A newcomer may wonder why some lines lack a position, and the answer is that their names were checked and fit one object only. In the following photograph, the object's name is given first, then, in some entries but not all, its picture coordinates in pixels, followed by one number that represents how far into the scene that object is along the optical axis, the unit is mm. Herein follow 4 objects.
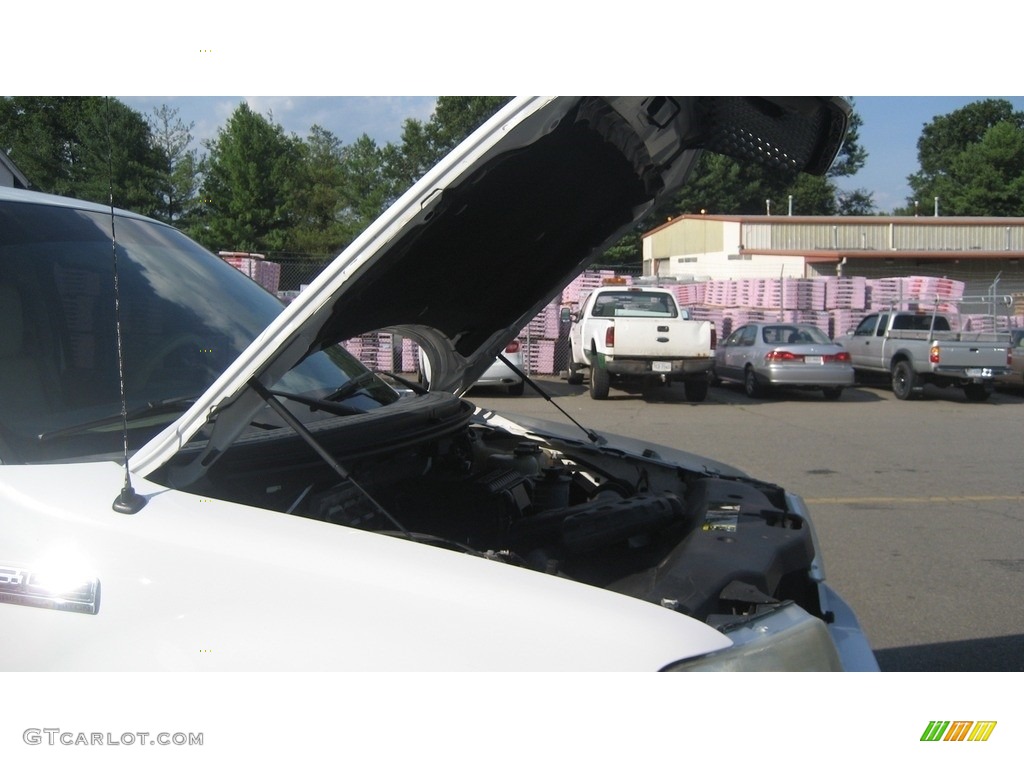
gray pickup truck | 15836
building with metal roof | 28969
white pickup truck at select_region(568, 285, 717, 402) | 15055
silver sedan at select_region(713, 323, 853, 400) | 15992
